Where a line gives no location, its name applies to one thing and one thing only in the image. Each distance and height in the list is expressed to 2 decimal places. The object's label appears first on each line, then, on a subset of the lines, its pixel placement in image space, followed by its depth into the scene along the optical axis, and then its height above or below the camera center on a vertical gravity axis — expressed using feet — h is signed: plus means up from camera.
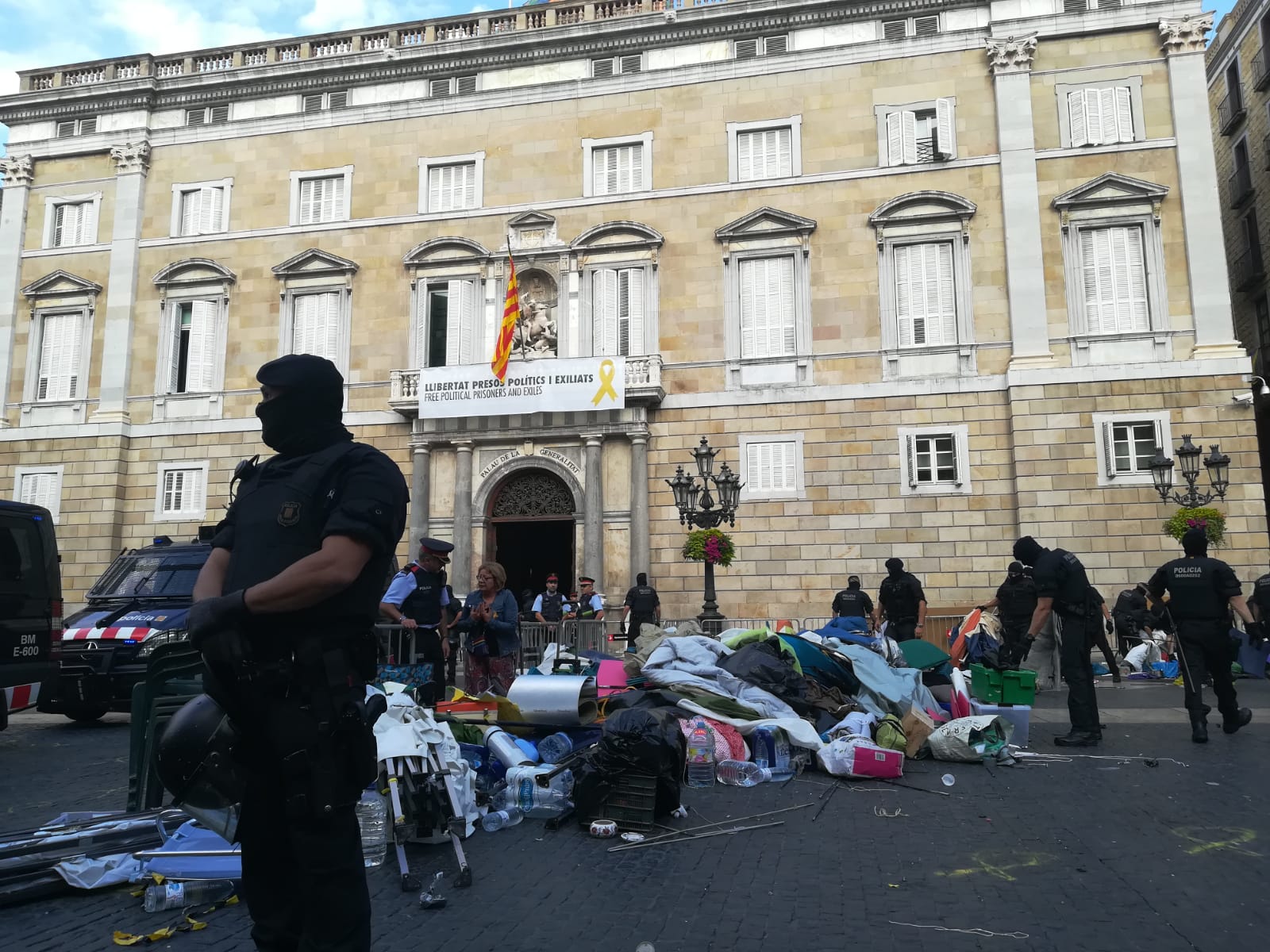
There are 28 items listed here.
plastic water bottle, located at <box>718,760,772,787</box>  23.09 -4.49
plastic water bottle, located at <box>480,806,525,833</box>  18.76 -4.62
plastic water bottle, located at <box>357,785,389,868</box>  16.35 -4.10
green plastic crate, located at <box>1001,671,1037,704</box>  30.68 -3.21
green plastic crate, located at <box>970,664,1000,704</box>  31.78 -3.19
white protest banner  67.31 +15.02
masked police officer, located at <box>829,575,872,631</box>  47.11 -0.56
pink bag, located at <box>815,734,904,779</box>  23.40 -4.26
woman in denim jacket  32.07 -1.27
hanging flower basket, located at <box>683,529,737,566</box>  53.93 +2.69
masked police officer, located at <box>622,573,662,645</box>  54.08 -0.83
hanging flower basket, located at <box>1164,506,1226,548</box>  55.72 +4.20
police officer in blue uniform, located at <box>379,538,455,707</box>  29.78 -0.34
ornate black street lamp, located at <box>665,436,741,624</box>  52.19 +5.50
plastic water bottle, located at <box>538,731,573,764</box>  22.05 -3.70
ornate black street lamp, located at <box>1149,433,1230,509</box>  54.13 +7.24
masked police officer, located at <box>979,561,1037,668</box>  42.93 -0.59
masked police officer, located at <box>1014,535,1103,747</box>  28.14 -1.00
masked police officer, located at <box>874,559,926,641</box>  45.50 -0.41
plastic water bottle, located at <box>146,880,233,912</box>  14.14 -4.60
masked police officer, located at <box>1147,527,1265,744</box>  28.40 -0.87
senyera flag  67.21 +19.09
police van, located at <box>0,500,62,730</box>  28.84 -0.28
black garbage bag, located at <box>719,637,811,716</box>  27.45 -2.44
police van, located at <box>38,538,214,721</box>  33.81 -1.47
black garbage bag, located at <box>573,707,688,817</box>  18.57 -3.37
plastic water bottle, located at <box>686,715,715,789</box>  23.01 -4.13
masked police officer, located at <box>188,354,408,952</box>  8.76 -0.68
